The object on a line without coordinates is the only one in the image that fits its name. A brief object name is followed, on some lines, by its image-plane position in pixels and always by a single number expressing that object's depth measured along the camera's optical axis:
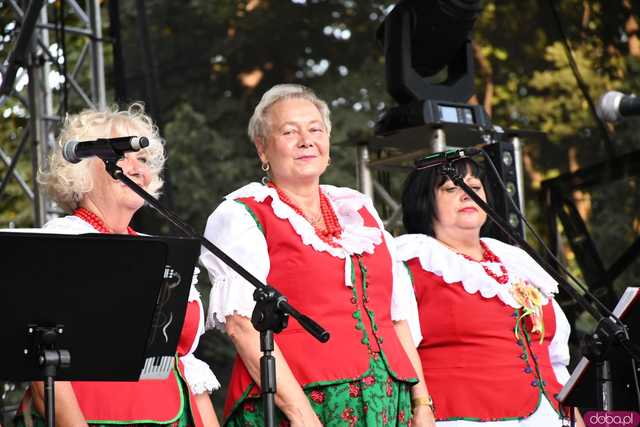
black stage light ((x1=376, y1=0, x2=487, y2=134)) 10.16
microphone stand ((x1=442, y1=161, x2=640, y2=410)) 6.13
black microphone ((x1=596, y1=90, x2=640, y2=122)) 6.24
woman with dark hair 7.45
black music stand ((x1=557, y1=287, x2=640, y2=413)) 6.54
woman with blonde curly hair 6.00
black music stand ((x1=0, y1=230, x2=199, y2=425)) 4.96
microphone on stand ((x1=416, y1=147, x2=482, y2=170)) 6.53
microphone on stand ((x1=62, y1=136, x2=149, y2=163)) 5.50
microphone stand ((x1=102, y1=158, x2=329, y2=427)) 5.47
